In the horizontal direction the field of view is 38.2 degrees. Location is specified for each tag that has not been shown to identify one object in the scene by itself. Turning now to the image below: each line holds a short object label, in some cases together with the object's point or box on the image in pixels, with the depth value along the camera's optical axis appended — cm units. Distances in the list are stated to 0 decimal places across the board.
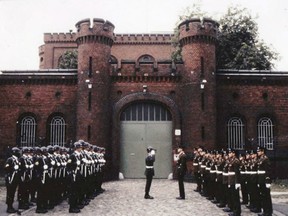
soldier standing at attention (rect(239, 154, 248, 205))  1364
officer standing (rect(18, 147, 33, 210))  1307
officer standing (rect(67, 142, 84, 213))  1289
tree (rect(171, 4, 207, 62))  3690
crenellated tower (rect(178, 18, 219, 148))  2370
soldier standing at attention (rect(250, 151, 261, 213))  1288
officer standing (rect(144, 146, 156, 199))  1612
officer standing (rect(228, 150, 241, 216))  1200
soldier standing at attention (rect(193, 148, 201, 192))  1780
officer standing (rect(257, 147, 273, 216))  1199
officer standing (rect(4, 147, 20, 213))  1264
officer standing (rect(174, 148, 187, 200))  1594
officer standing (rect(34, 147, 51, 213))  1289
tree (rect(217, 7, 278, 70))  3291
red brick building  2420
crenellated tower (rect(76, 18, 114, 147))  2377
